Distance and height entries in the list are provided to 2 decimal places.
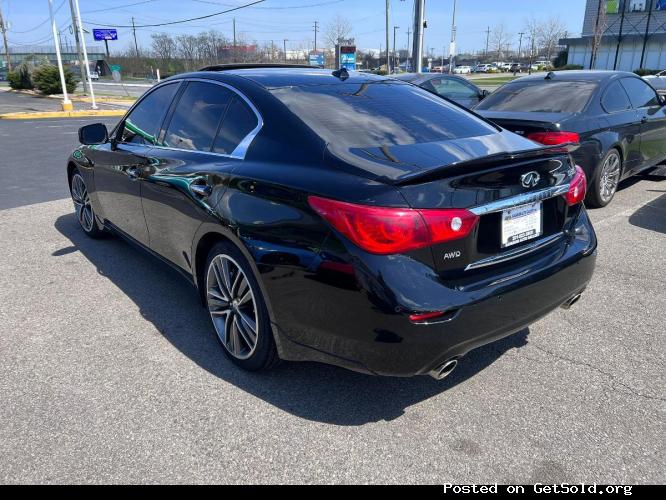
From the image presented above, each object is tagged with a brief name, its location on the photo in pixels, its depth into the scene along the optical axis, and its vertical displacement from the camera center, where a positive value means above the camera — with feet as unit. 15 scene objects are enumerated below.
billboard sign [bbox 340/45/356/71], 90.84 +1.66
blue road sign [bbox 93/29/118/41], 114.93 +7.73
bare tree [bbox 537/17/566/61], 224.74 +7.91
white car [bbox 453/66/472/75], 231.91 -3.35
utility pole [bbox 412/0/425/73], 56.95 +3.16
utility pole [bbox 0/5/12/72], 165.17 +12.09
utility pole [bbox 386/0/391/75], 111.79 +8.13
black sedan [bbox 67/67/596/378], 7.25 -2.27
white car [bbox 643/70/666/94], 57.82 -2.63
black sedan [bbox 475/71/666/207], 18.65 -2.00
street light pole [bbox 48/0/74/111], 72.43 +1.23
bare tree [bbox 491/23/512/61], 292.20 +7.72
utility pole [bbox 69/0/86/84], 79.58 +6.82
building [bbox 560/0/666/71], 165.78 +6.13
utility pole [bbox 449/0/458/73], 160.20 +9.73
